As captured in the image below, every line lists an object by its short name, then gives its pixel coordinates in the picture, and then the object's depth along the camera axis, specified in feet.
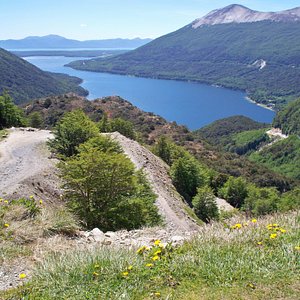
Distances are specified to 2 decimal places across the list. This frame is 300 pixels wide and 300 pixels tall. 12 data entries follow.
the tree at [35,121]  148.97
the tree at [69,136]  73.61
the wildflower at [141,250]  17.79
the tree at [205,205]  81.51
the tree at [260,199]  111.24
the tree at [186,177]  92.53
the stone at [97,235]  23.17
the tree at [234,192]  126.93
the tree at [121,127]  122.21
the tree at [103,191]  37.19
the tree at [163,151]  116.98
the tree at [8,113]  108.99
